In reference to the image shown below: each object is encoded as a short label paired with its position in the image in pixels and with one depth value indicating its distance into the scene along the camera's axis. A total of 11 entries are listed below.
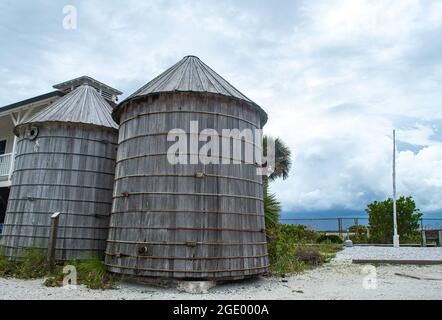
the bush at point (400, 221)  21.73
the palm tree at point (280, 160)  20.98
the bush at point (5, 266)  9.73
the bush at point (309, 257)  12.85
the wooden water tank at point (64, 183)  10.60
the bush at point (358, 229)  23.86
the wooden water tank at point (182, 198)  8.05
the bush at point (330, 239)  21.67
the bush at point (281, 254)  11.04
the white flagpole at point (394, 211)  19.02
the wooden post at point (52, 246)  9.26
